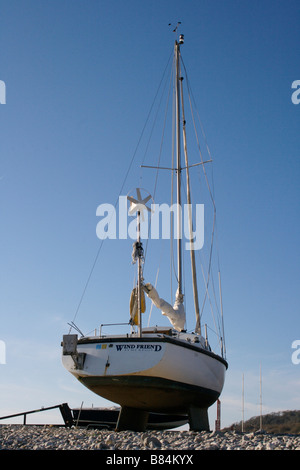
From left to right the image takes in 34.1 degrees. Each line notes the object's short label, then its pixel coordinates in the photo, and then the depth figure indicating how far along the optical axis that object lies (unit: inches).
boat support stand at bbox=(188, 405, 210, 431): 601.6
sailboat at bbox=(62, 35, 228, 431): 540.7
